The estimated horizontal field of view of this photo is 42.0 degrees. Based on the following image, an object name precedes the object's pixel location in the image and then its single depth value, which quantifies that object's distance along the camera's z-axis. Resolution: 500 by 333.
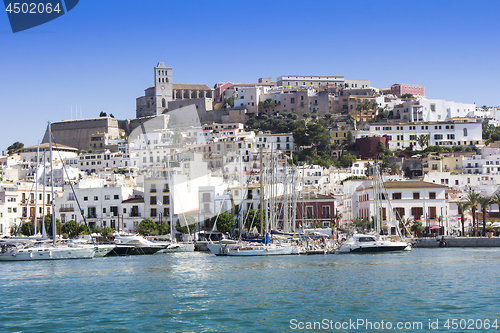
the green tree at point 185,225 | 56.16
